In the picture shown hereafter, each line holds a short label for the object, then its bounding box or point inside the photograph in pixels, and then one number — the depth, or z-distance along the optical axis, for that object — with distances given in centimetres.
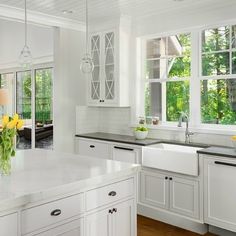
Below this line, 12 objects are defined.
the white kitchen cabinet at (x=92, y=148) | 470
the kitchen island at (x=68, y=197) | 185
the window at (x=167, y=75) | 462
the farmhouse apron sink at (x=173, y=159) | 364
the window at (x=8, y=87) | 768
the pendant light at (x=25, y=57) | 265
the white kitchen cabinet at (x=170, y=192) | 370
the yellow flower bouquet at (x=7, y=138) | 220
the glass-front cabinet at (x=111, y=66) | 488
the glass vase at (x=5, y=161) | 222
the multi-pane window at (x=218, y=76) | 414
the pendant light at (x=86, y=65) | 284
